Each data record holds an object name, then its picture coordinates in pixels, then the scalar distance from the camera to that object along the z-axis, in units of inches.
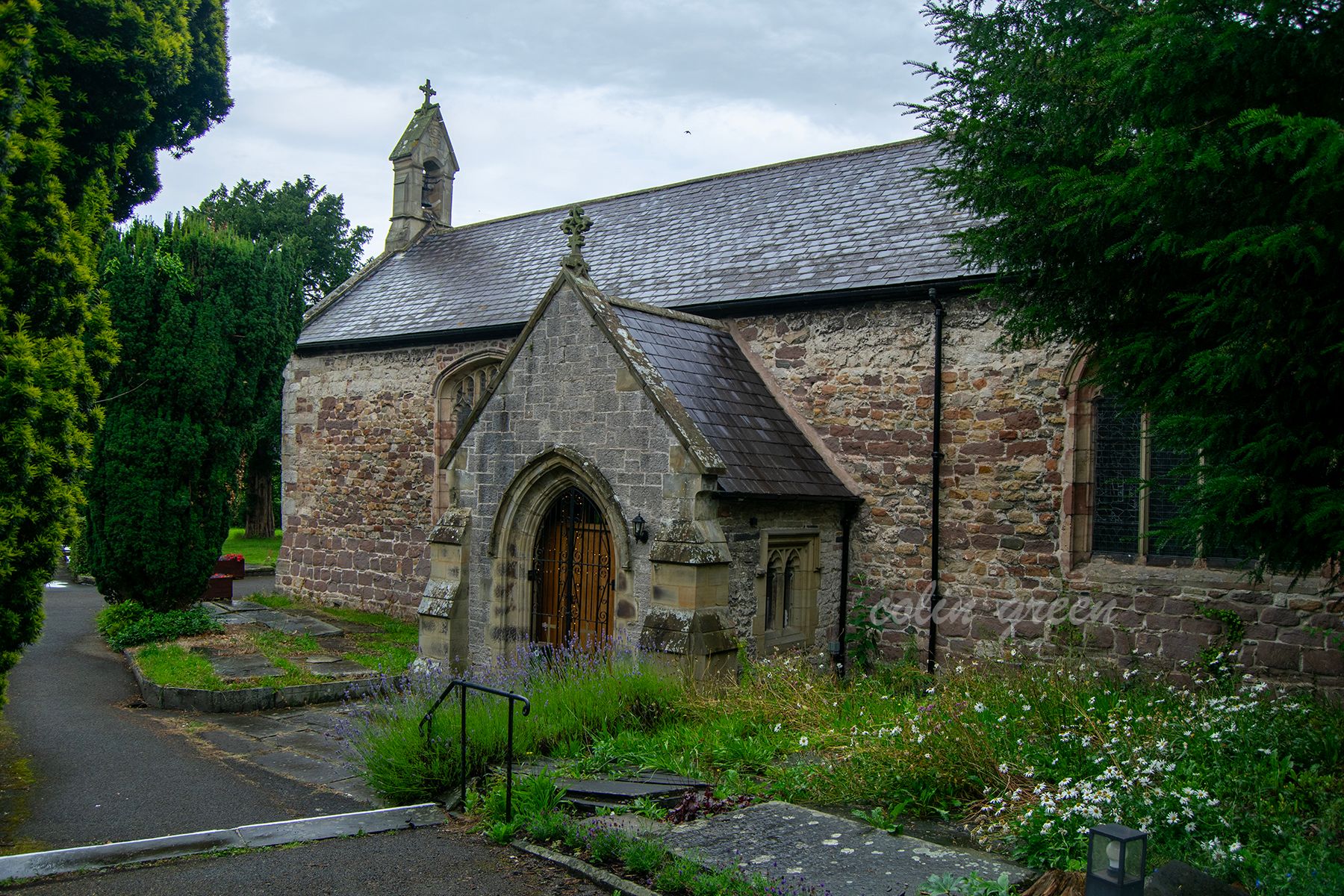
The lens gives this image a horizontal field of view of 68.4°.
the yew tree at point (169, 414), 589.3
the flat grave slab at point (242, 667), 486.9
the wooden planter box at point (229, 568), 848.3
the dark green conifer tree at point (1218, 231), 205.9
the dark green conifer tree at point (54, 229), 313.9
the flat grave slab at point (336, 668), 502.9
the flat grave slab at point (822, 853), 210.5
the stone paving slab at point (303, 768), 350.0
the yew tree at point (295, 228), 1592.0
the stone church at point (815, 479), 402.0
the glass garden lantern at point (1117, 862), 158.7
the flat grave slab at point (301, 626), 628.7
